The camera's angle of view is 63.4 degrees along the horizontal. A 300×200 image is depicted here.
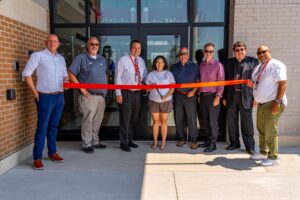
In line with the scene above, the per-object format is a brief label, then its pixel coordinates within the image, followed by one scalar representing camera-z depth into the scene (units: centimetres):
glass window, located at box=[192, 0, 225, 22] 490
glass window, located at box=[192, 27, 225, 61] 493
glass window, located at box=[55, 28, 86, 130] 500
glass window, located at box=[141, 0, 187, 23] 493
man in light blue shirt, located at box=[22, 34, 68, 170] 365
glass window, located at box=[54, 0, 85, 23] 498
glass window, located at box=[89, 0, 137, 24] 493
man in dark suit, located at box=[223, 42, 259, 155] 421
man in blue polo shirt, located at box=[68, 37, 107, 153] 426
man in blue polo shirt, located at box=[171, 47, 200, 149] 445
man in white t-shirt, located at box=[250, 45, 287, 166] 359
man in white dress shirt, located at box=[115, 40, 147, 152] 439
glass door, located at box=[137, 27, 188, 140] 493
